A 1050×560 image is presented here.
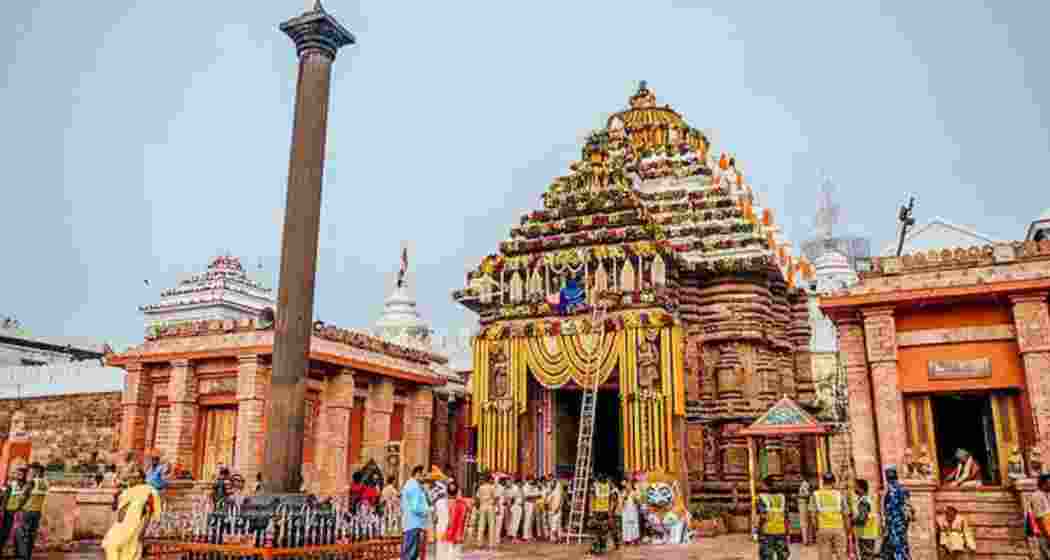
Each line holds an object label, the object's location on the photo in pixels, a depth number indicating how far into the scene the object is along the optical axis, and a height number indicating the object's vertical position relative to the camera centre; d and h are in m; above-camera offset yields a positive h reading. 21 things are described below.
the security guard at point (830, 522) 11.34 -0.45
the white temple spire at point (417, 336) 27.75 +6.58
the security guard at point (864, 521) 11.54 -0.44
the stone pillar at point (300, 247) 10.81 +3.03
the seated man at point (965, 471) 13.80 +0.27
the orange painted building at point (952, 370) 13.44 +1.89
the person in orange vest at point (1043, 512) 10.91 -0.29
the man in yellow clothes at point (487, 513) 17.59 -0.56
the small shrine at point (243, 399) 18.77 +1.92
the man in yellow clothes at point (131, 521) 8.45 -0.37
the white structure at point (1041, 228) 23.64 +7.02
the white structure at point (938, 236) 23.64 +6.88
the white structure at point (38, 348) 33.53 +5.30
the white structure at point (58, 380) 24.77 +2.93
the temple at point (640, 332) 20.50 +3.78
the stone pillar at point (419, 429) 23.28 +1.49
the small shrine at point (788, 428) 17.25 +1.16
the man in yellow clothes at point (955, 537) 12.95 -0.72
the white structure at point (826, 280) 40.31 +11.48
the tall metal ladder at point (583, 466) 18.55 +0.43
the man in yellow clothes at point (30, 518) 12.79 -0.53
